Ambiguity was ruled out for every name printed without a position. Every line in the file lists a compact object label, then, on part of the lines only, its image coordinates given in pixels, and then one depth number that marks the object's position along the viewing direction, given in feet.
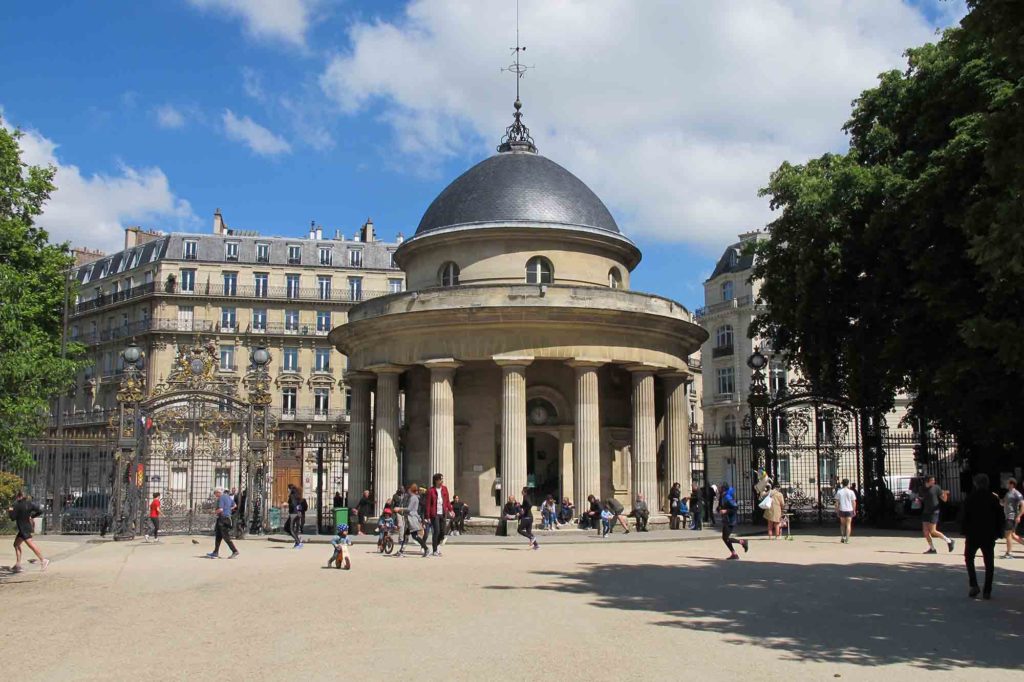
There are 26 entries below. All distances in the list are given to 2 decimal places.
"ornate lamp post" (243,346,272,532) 93.91
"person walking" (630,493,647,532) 88.48
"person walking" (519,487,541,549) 75.77
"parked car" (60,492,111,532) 100.22
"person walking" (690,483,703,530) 94.39
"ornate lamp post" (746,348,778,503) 100.01
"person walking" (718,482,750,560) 63.93
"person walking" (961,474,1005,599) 44.55
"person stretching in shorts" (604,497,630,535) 86.58
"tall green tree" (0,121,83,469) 73.20
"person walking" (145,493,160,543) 90.17
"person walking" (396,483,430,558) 68.64
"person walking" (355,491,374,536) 94.79
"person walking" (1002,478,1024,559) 69.62
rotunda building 87.66
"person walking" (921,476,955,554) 67.79
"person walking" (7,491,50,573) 60.44
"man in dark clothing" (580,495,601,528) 84.48
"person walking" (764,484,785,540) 80.12
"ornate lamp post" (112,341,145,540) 90.53
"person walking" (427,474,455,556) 68.69
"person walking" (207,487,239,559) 68.64
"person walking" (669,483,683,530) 91.56
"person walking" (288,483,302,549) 79.71
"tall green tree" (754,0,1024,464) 73.67
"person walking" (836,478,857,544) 78.48
